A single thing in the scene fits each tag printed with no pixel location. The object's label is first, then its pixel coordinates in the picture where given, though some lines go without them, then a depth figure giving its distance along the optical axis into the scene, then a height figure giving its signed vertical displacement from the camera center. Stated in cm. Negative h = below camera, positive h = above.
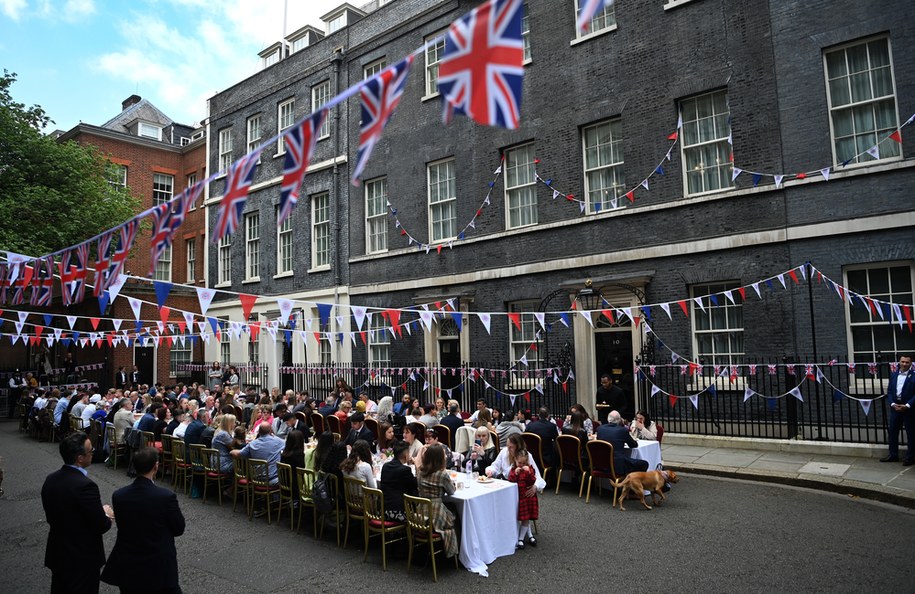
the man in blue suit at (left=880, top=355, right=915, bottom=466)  1009 -123
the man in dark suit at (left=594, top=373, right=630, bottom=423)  1275 -118
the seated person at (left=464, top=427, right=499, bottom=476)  934 -164
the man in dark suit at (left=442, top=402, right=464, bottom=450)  1153 -142
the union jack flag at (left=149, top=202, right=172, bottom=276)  618 +132
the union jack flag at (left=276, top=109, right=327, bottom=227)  447 +152
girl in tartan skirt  727 -188
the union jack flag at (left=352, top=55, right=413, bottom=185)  420 +178
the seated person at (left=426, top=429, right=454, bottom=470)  889 -135
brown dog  859 -204
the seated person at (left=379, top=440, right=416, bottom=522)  688 -155
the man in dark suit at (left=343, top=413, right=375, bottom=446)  1021 -135
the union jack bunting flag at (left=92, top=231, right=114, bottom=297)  779 +133
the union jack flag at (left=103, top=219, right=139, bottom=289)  728 +140
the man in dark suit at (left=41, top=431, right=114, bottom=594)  464 -128
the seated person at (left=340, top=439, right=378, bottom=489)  726 -137
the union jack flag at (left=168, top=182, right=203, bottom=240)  568 +153
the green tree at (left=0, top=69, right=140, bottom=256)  2039 +633
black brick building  1203 +391
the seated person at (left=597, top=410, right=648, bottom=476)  910 -160
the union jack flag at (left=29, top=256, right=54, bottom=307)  988 +142
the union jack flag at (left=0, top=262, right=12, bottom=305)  1049 +157
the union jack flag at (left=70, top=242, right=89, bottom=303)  875 +135
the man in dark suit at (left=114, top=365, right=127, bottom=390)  2566 -75
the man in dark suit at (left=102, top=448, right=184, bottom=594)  450 -137
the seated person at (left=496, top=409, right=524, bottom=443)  1008 -137
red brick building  2711 +535
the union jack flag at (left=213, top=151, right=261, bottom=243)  486 +139
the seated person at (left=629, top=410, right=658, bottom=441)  1038 -153
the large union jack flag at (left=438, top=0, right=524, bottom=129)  374 +179
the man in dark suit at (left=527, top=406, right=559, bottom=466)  1009 -154
